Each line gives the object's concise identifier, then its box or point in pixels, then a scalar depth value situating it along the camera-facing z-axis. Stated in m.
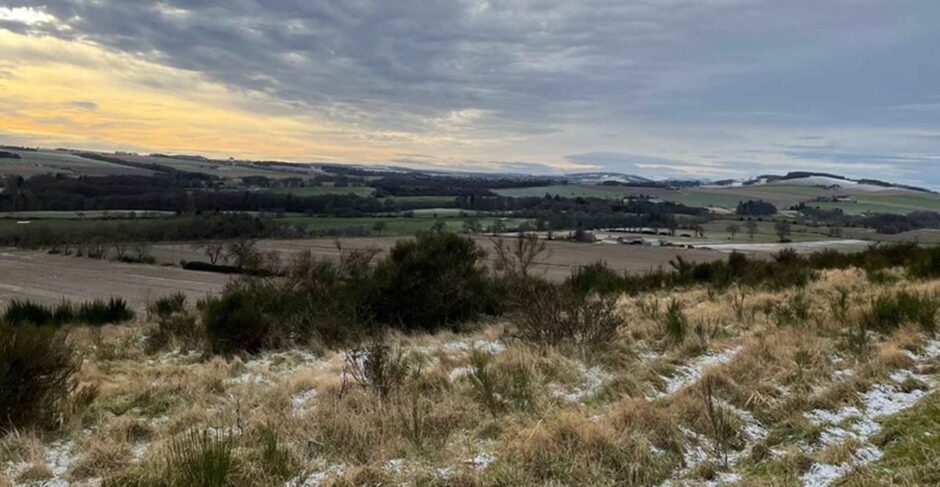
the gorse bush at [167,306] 17.92
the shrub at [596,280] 16.54
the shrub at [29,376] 5.31
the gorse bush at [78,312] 17.80
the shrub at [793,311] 9.30
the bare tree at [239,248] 47.43
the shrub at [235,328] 10.70
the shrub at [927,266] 15.00
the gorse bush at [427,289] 12.95
